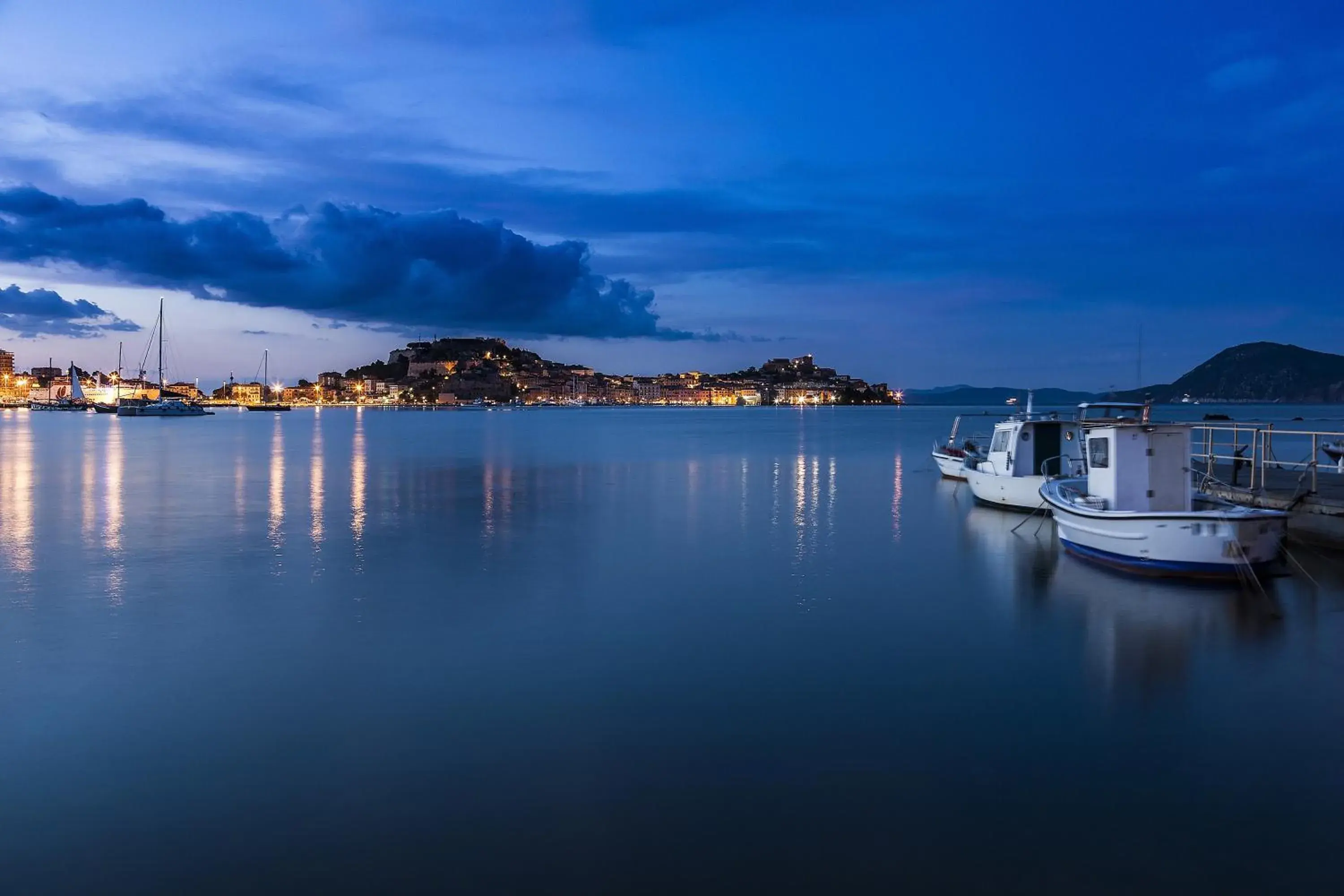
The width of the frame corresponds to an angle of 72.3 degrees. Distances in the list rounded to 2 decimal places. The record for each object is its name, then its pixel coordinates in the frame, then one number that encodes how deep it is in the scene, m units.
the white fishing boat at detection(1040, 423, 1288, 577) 15.83
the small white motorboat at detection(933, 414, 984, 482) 36.69
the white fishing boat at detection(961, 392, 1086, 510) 26.33
